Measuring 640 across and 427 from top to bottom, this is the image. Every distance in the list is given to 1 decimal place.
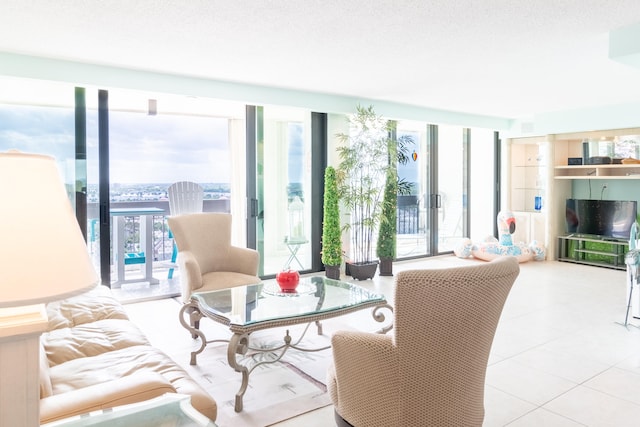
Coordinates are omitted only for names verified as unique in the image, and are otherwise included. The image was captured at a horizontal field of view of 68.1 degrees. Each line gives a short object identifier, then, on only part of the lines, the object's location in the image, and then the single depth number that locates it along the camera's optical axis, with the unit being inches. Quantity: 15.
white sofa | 64.5
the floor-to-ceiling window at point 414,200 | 307.7
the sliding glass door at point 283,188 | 239.8
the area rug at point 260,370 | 107.6
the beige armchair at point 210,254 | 158.2
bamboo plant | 243.6
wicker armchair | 74.1
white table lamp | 39.0
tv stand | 283.6
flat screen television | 279.5
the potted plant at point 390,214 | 251.6
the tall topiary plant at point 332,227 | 241.8
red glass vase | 139.8
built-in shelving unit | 284.5
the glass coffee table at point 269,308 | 111.6
